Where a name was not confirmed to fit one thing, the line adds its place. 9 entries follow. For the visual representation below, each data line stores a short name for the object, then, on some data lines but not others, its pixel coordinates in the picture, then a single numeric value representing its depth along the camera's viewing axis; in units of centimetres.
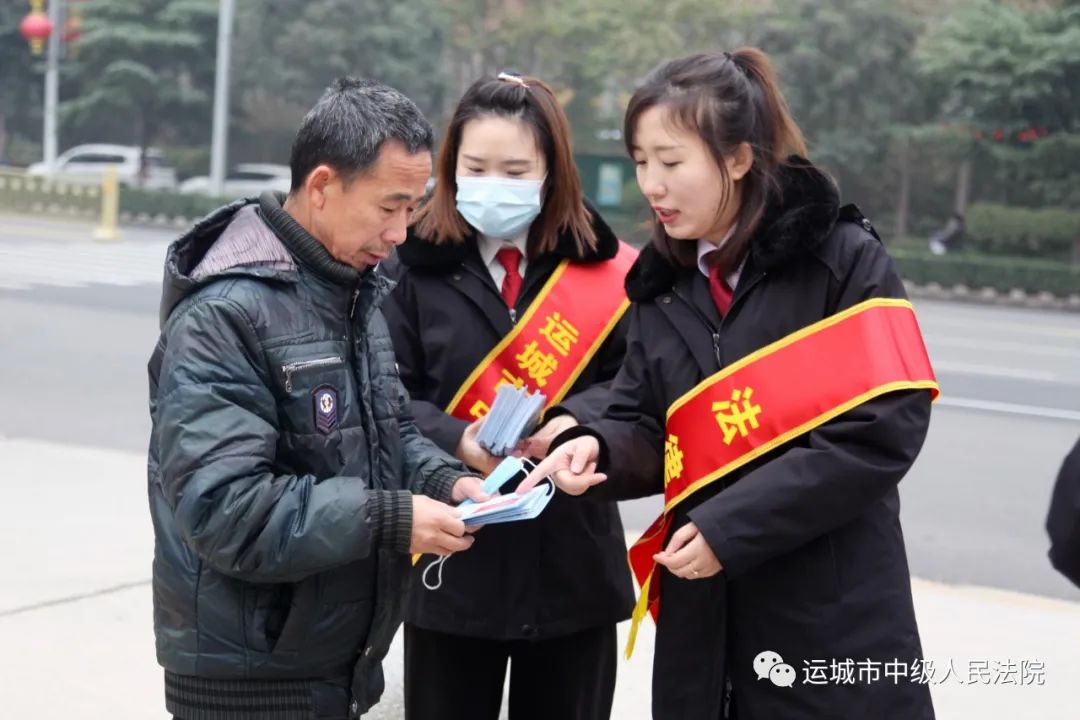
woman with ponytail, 228
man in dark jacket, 202
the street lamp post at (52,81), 2652
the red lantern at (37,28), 2694
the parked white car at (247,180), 2938
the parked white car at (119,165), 3098
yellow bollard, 2203
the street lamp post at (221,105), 2511
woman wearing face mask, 286
